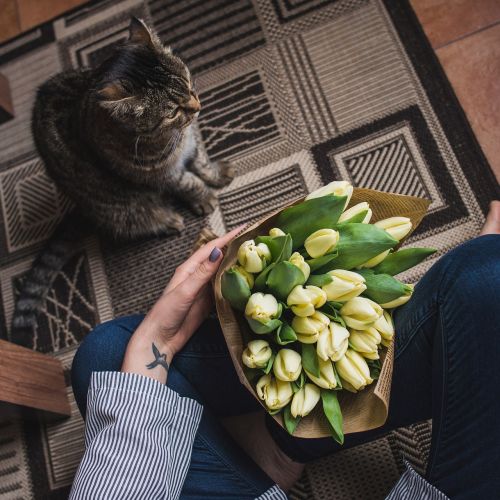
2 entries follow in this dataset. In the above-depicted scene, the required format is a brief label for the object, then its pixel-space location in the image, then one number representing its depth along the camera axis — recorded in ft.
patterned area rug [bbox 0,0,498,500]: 3.95
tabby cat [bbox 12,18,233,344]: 3.16
